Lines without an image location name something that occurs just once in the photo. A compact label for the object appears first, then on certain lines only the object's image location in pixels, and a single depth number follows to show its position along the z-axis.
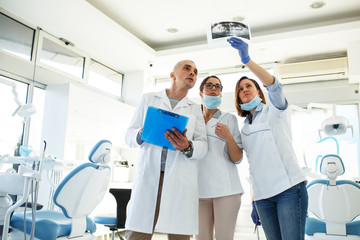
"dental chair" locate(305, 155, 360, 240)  2.41
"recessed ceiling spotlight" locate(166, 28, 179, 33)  5.00
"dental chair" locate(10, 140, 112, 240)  1.91
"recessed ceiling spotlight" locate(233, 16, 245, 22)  4.56
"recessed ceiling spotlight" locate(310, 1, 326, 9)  4.19
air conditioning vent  5.14
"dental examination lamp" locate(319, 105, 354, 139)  3.26
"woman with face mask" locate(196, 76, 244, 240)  1.67
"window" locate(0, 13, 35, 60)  3.97
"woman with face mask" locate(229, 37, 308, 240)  1.50
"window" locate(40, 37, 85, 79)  4.55
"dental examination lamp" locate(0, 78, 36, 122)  1.93
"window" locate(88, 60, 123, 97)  5.55
